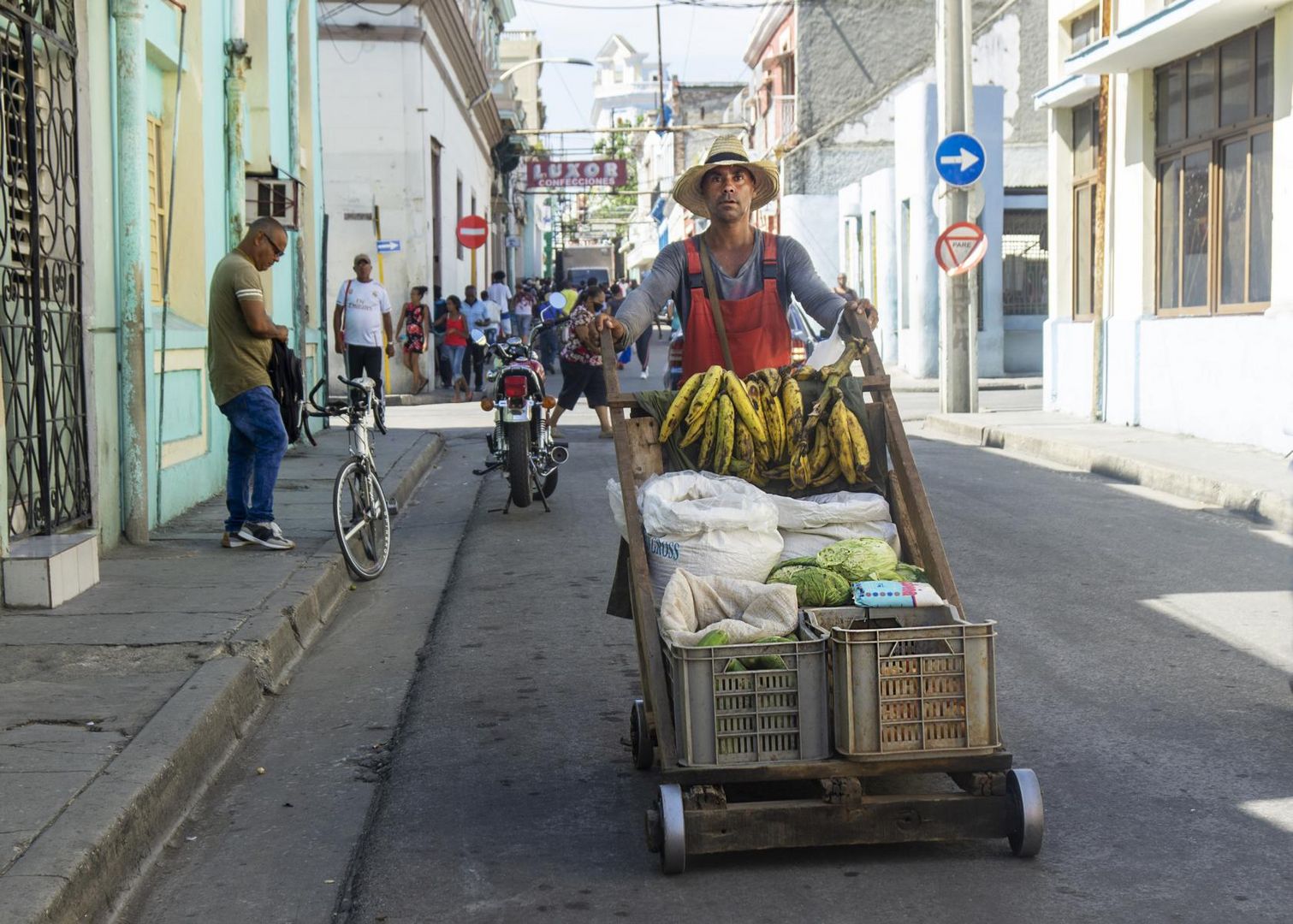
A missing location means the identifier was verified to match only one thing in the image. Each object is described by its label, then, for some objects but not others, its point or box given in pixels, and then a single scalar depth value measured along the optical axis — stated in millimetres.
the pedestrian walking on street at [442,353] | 25594
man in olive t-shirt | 8867
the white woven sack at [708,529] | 4742
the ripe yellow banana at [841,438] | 5086
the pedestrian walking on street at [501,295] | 31289
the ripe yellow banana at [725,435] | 5090
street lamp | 35522
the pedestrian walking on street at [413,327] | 24109
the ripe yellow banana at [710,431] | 5145
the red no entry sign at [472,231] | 27750
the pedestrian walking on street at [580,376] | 16047
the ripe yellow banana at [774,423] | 5152
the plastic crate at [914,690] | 4125
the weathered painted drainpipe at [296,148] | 15836
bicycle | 8875
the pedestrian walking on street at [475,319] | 26708
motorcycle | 11484
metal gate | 7602
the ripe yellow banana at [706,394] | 5133
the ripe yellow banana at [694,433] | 5145
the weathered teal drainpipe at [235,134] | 12602
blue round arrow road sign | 18344
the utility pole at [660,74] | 60553
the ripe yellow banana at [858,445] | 5102
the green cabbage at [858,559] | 4695
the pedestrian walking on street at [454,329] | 25359
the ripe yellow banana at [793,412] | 5137
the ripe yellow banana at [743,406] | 5098
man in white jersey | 17523
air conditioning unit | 14641
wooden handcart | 4141
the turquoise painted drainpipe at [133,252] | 9008
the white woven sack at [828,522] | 4969
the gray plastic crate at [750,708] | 4164
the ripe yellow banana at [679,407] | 5164
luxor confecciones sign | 52531
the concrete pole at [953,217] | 19000
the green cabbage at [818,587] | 4590
